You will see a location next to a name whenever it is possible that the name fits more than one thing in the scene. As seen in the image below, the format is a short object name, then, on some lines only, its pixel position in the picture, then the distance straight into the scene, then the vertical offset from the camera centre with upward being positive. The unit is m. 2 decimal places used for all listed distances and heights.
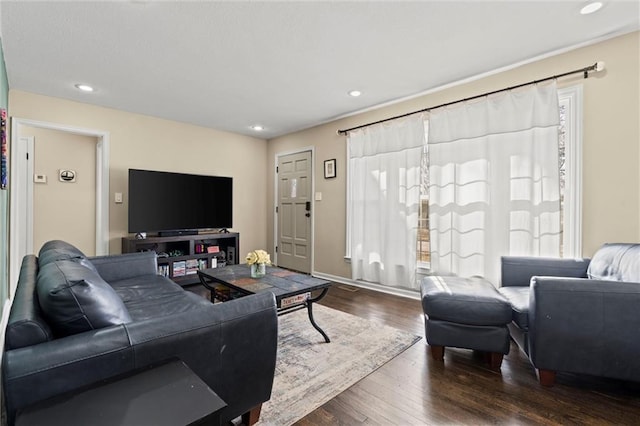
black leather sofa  0.89 -0.46
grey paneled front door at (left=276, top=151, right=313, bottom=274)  4.78 +0.02
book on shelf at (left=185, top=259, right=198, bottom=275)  4.11 -0.76
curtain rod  2.35 +1.16
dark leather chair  1.56 -0.63
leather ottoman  1.90 -0.71
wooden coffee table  2.19 -0.57
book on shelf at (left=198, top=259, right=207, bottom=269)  4.26 -0.75
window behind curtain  2.46 +0.38
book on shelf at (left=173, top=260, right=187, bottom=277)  4.00 -0.77
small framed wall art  4.36 +0.66
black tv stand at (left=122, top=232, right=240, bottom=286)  3.88 -0.57
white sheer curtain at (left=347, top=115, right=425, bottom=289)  3.45 +0.16
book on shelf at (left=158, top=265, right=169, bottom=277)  3.90 -0.76
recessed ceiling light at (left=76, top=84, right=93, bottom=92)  3.14 +1.36
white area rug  1.60 -1.03
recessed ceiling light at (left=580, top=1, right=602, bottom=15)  1.93 +1.38
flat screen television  3.84 +0.15
